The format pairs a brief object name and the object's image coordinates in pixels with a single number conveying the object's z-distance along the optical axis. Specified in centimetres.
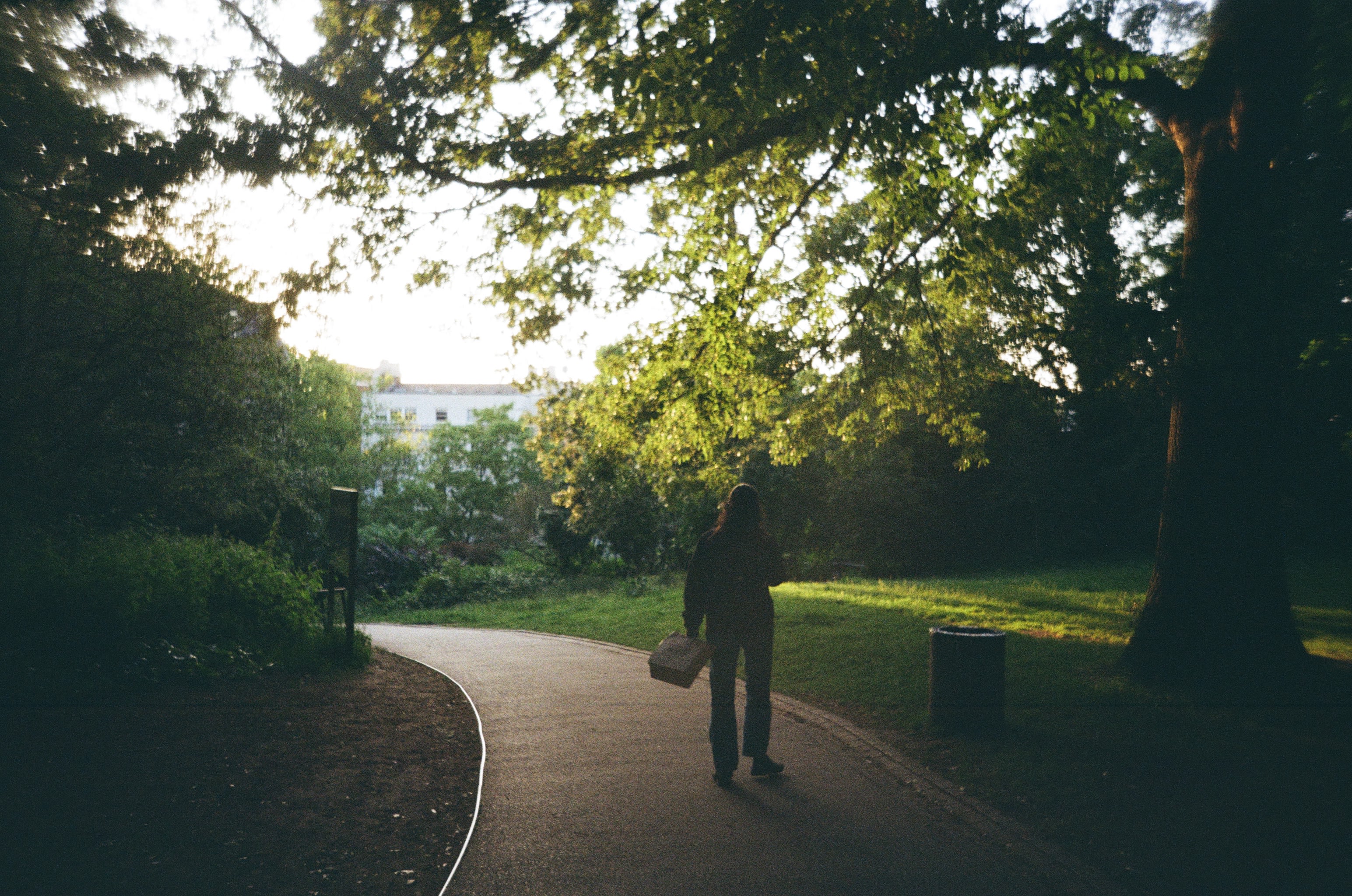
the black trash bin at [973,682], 660
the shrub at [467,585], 2575
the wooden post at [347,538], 944
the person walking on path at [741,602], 579
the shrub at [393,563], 2745
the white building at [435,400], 10044
